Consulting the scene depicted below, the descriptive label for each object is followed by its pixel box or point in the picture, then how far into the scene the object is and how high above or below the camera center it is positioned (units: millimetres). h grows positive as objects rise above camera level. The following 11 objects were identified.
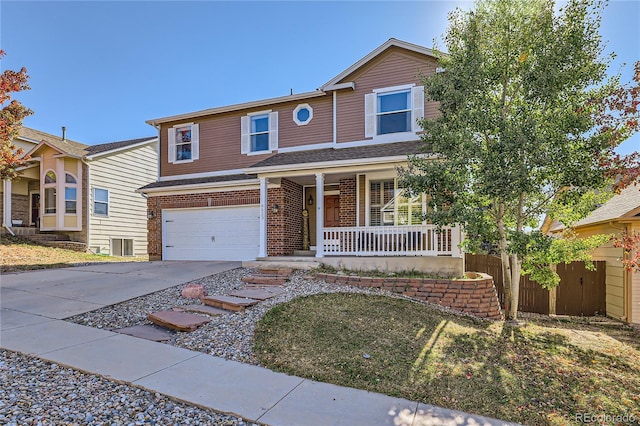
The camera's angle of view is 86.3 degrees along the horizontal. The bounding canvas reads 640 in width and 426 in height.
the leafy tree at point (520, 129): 5980 +1561
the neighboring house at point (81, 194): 15867 +961
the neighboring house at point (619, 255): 8750 -1155
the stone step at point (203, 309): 5996 -1736
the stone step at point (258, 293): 6723 -1622
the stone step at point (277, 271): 8953 -1531
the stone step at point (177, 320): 5289 -1723
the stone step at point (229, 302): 6152 -1639
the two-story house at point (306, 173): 9797 +1330
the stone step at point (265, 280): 8195 -1601
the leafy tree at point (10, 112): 12898 +4024
